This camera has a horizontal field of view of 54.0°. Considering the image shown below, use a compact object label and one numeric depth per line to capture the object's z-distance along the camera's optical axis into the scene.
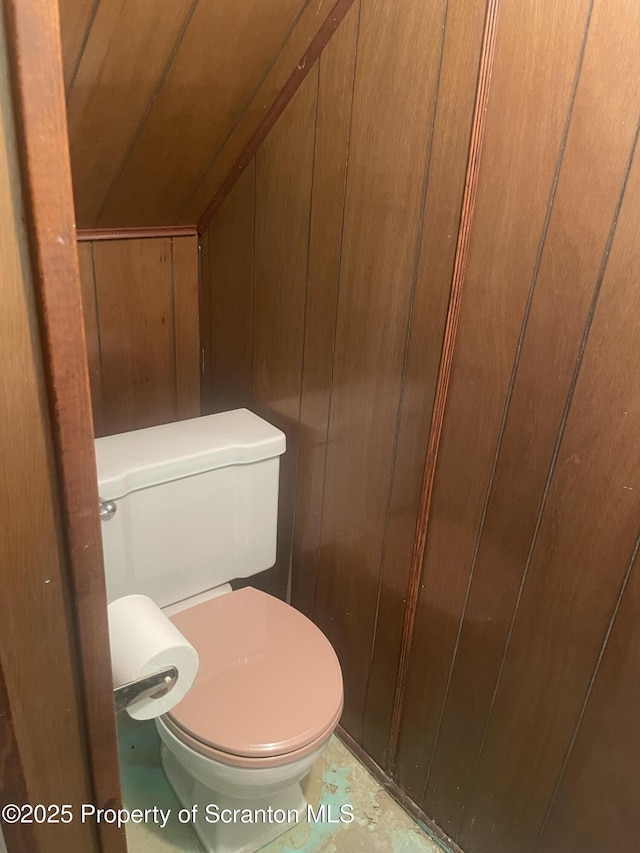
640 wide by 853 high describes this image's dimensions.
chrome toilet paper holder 0.64
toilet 1.18
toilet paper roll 0.70
